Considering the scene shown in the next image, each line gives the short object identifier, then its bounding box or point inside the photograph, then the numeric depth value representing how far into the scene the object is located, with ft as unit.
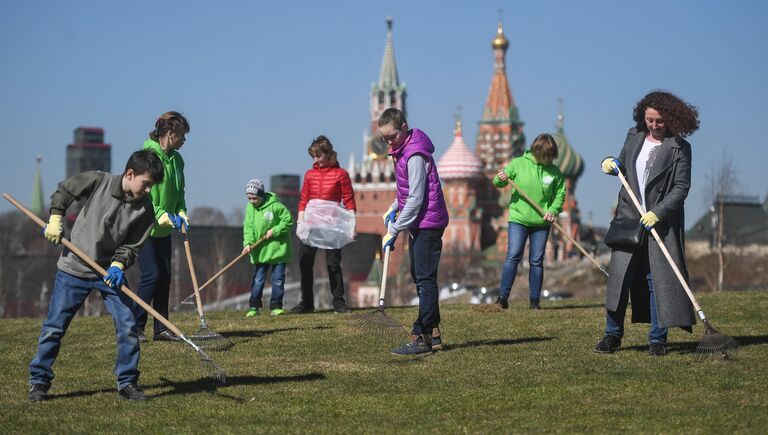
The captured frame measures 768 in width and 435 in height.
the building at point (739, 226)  275.69
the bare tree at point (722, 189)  161.58
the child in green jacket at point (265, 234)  47.26
